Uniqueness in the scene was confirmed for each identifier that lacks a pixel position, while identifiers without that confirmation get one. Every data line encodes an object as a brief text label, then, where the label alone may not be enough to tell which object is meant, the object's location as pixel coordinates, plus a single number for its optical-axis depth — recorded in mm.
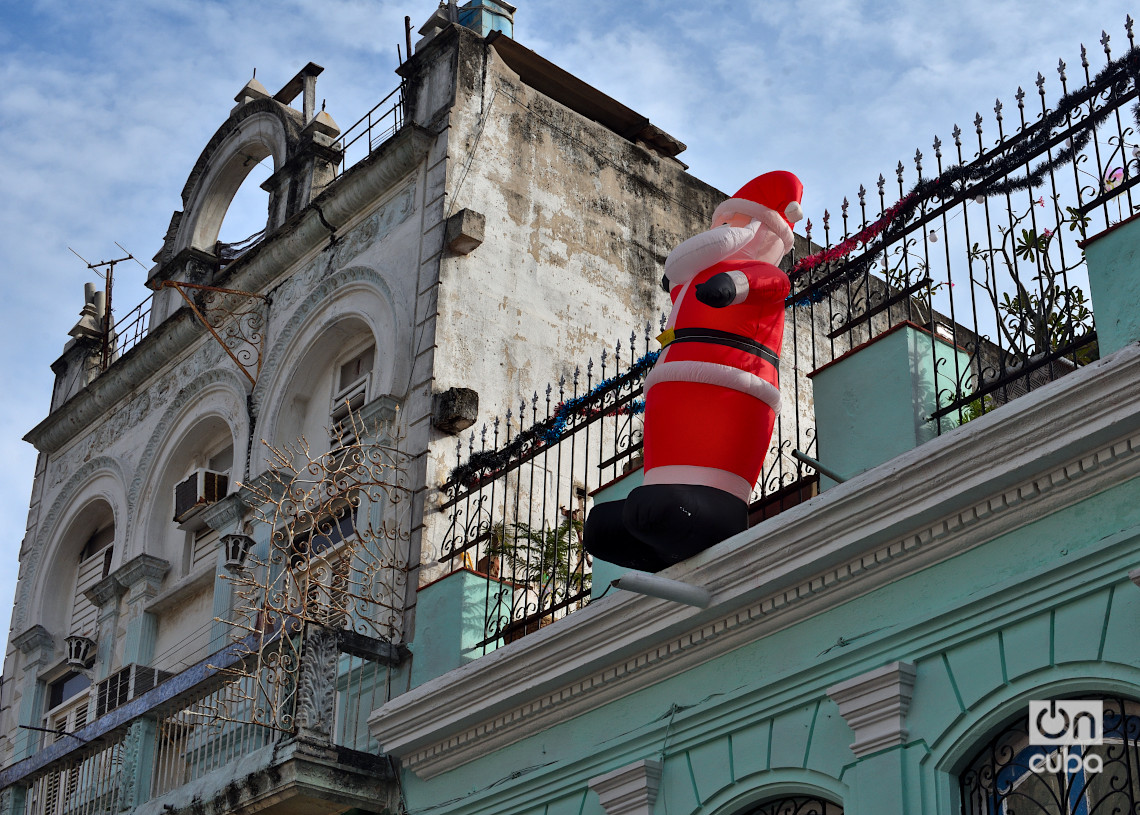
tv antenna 17000
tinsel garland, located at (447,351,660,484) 9828
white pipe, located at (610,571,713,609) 7504
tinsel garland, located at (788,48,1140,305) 7328
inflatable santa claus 7883
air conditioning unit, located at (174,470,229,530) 13289
